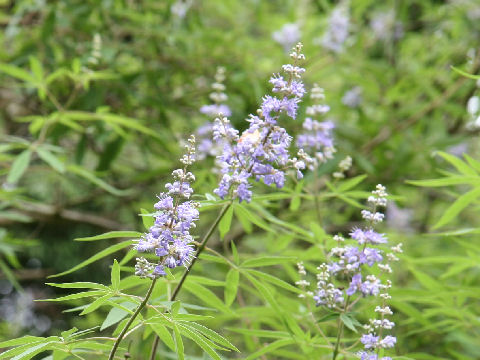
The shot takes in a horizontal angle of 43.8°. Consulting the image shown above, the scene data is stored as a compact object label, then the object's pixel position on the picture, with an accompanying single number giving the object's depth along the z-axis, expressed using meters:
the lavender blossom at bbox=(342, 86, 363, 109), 5.83
